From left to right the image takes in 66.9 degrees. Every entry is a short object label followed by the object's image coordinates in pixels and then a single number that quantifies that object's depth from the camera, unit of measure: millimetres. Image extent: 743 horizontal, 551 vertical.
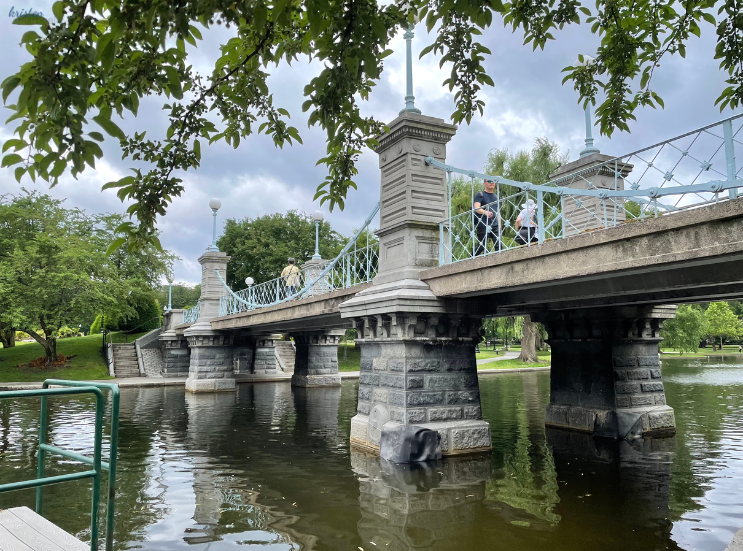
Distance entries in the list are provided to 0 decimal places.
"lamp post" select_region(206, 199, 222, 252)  22312
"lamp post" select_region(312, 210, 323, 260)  17305
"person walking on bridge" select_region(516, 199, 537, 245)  6949
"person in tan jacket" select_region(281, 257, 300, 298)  17289
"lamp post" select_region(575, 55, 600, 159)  9445
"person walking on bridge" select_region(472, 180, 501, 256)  7928
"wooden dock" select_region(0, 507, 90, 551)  3139
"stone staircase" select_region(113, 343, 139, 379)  27391
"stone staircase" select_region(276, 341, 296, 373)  30203
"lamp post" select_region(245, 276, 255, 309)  19461
